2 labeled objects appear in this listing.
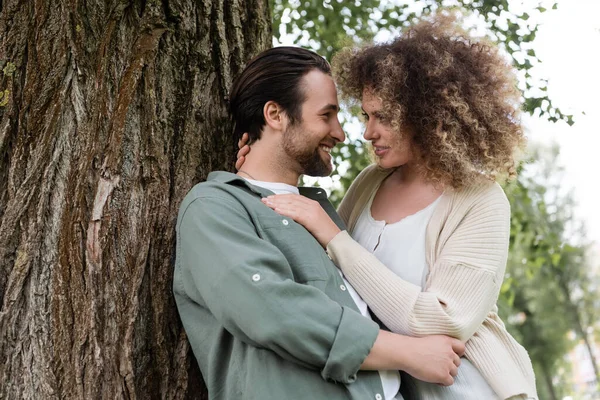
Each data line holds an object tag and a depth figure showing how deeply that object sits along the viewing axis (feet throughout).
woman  7.73
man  6.53
